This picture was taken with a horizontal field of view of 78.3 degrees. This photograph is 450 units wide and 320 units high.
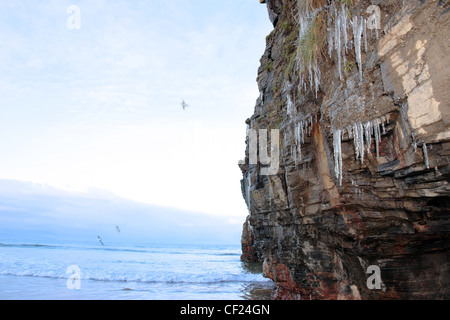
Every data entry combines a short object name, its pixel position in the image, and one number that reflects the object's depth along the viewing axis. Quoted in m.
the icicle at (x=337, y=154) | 8.14
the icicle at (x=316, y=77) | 9.28
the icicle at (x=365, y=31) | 7.50
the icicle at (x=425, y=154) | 6.01
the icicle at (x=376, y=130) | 7.09
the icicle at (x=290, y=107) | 11.38
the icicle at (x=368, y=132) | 7.26
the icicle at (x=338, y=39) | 8.33
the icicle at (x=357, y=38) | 7.64
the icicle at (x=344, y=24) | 8.16
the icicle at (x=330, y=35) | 8.68
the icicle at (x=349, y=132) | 7.78
